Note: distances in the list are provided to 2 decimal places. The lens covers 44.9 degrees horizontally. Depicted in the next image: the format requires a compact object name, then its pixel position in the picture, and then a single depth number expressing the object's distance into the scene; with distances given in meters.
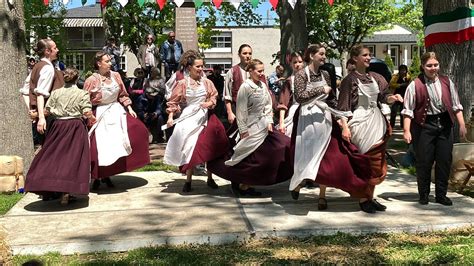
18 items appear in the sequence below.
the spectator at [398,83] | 14.90
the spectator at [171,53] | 15.33
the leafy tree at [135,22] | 29.52
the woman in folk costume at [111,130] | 7.45
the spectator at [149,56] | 16.89
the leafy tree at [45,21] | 39.11
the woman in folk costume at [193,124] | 7.47
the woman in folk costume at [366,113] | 6.38
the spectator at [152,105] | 13.66
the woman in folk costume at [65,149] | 6.57
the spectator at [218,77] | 17.05
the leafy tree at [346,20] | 38.34
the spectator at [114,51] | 16.49
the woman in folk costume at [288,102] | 7.29
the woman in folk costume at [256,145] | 7.03
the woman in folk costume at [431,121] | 6.51
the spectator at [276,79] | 13.59
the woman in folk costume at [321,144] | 6.34
